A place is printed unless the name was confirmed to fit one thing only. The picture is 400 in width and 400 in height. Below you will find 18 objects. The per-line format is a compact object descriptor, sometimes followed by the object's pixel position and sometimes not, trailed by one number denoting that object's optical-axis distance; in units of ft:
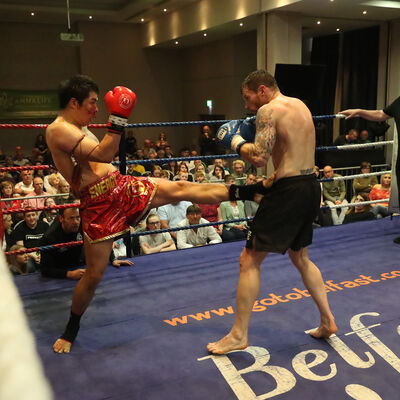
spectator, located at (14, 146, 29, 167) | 27.85
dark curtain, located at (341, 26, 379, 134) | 30.50
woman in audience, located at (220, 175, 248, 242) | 11.48
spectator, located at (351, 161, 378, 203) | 18.66
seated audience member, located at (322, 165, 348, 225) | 17.27
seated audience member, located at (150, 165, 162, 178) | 16.19
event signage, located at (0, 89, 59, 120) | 35.35
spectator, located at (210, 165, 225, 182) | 18.99
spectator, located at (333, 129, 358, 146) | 26.58
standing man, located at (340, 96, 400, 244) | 9.74
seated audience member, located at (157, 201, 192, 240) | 13.02
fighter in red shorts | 5.89
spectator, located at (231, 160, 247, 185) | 17.34
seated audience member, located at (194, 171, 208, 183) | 16.06
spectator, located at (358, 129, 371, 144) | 27.86
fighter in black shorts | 5.81
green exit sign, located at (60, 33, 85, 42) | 24.72
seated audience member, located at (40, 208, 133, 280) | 8.59
